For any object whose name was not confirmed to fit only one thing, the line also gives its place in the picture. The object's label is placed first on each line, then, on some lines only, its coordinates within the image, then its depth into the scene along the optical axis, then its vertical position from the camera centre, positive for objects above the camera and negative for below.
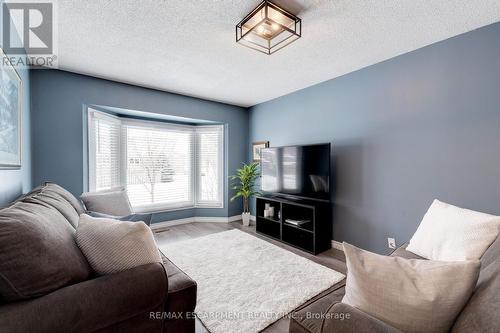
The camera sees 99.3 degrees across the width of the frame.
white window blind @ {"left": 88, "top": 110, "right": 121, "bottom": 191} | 3.05 +0.17
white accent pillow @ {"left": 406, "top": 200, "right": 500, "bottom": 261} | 1.28 -0.48
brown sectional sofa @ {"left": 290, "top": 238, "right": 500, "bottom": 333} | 0.65 -0.51
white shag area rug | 1.68 -1.21
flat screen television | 2.86 -0.14
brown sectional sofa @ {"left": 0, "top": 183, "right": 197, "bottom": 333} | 0.80 -0.54
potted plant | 4.05 -0.41
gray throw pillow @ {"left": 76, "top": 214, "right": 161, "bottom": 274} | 1.06 -0.43
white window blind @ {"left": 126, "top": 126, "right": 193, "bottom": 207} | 3.76 -0.08
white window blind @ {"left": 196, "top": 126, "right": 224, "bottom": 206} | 4.39 -0.07
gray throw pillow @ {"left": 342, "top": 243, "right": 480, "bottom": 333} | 0.70 -0.44
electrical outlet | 2.44 -0.94
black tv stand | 2.87 -0.92
